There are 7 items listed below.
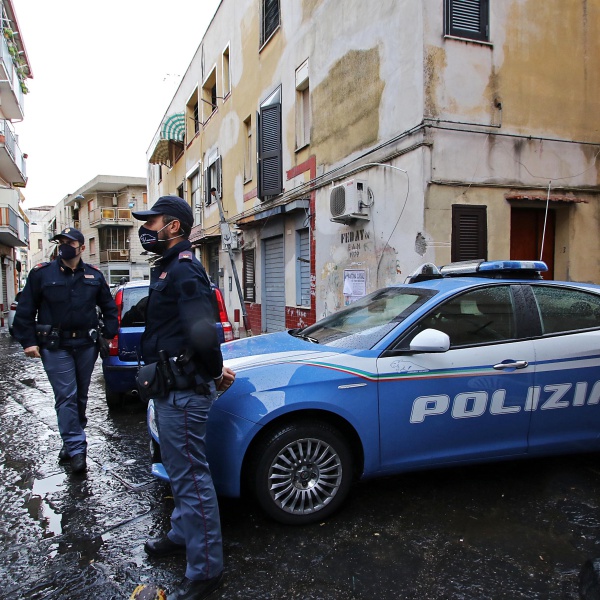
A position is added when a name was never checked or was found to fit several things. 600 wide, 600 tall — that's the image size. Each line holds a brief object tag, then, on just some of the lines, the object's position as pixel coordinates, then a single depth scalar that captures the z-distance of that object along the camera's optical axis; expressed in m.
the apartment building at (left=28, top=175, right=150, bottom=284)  43.88
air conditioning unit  7.79
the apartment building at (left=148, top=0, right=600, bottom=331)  6.72
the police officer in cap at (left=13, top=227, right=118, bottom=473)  3.97
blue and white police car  3.01
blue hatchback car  5.54
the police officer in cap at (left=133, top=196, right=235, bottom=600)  2.39
